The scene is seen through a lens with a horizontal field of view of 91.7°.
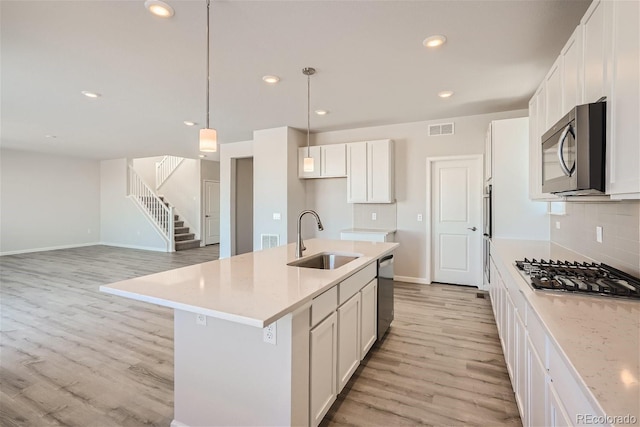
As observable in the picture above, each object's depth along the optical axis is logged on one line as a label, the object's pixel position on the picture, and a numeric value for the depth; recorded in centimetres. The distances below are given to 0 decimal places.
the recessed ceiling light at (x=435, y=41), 250
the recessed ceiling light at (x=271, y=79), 329
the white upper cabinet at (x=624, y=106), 117
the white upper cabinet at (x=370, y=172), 496
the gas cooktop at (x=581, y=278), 148
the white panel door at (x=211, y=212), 965
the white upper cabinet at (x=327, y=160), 526
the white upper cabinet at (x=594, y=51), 144
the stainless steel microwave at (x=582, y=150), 140
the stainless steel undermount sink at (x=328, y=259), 266
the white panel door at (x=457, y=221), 473
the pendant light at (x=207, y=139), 218
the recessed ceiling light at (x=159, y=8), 207
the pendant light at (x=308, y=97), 312
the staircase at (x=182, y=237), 889
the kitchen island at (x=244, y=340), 143
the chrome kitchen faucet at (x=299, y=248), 255
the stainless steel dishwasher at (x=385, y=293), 287
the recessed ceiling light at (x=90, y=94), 381
